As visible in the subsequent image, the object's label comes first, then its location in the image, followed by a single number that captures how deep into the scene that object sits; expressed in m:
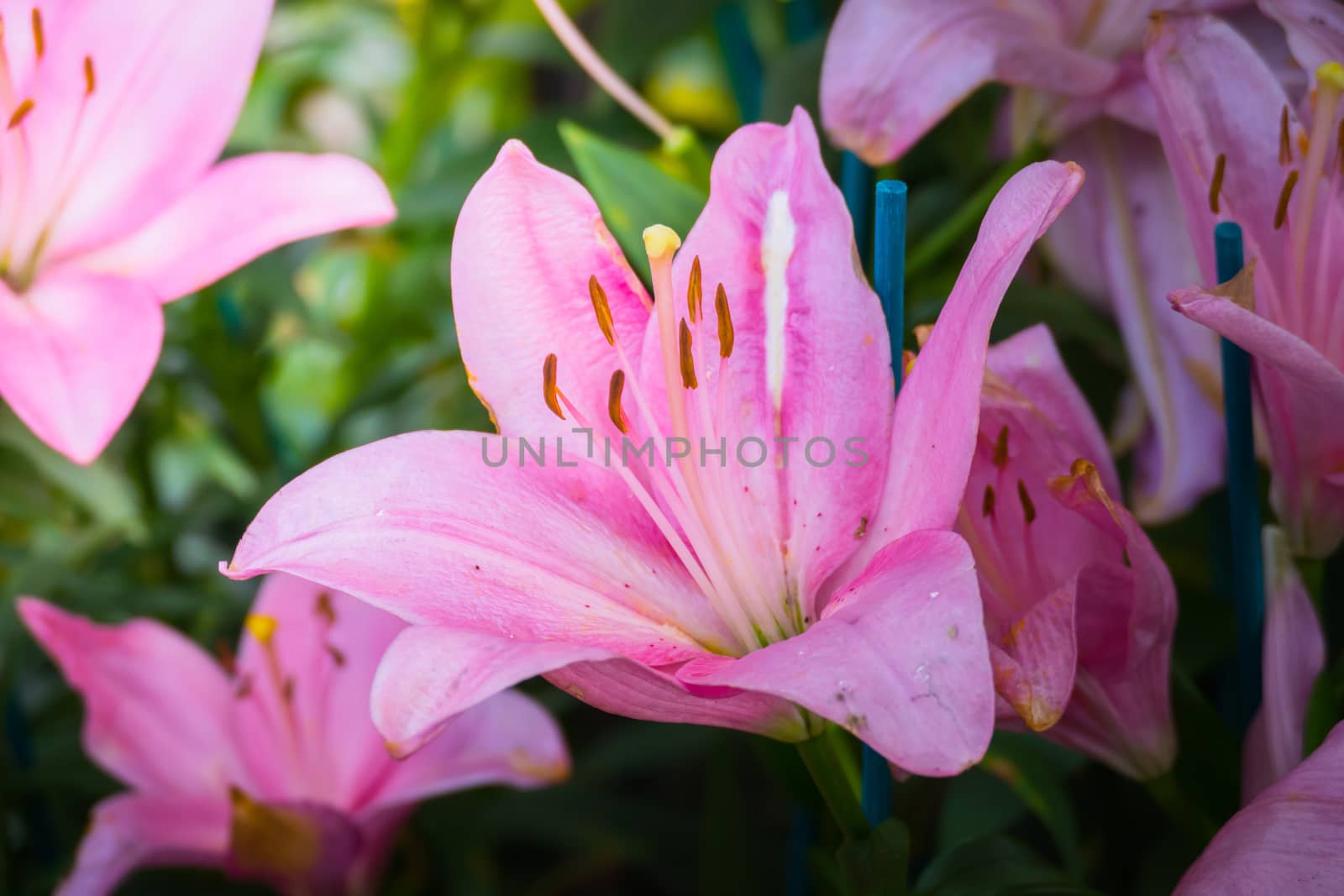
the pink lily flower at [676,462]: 0.31
